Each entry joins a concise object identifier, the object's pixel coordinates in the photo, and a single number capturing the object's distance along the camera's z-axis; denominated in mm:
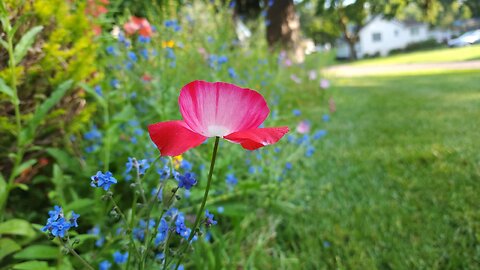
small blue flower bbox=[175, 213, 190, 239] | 191
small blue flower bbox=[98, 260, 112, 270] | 291
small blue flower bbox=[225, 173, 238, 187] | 423
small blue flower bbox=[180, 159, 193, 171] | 346
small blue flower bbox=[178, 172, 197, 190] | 173
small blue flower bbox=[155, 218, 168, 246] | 201
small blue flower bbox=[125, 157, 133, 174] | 202
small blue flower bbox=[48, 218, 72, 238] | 150
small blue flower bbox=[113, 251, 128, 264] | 288
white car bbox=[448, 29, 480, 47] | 27715
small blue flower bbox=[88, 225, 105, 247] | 346
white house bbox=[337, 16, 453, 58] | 43651
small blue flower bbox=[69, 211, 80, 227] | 159
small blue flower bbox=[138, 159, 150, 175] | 201
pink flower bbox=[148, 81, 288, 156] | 139
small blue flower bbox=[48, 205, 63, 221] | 155
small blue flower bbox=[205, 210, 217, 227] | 177
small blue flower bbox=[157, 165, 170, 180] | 218
